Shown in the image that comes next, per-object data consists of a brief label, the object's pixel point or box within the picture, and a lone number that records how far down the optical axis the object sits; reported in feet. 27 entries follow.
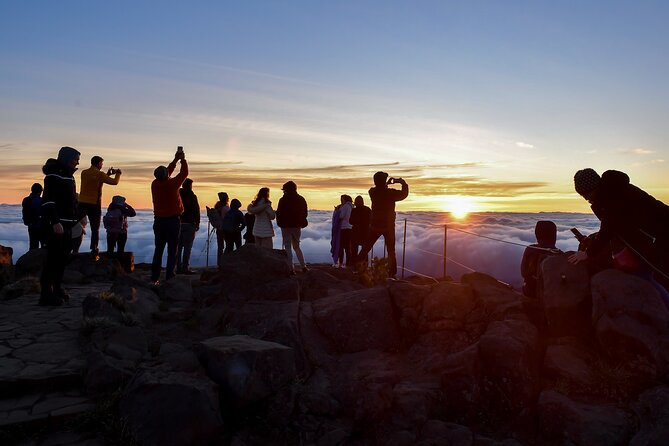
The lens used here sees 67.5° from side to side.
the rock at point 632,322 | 17.39
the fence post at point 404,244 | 38.47
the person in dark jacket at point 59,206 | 24.09
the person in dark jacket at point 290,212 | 35.81
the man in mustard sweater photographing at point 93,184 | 32.27
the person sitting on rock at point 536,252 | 23.08
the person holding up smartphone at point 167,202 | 30.19
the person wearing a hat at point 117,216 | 39.99
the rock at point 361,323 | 23.56
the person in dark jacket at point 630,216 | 17.33
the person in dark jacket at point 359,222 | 42.55
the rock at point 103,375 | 17.19
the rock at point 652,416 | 14.79
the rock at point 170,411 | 15.40
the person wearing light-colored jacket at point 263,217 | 36.68
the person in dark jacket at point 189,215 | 37.86
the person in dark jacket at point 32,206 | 39.78
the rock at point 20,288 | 29.07
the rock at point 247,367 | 17.53
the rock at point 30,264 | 37.67
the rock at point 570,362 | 17.89
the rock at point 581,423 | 15.69
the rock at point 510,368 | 18.04
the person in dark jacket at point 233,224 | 43.19
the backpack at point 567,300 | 19.92
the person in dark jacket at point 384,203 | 32.58
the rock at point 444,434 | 16.51
